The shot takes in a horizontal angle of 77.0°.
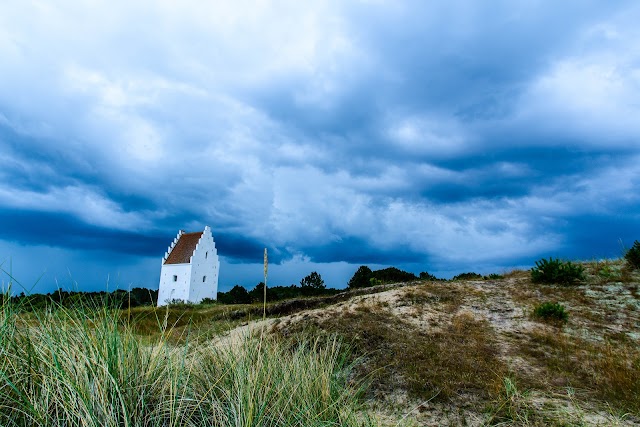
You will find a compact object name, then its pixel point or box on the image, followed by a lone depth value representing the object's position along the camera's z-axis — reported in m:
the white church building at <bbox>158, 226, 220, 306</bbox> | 49.19
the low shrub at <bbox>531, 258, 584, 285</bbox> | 11.42
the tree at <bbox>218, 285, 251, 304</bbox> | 31.01
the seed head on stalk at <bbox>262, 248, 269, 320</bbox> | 4.73
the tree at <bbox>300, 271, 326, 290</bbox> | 24.28
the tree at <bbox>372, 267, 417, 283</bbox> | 19.45
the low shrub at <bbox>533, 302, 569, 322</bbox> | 8.88
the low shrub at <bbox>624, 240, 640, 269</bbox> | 11.91
